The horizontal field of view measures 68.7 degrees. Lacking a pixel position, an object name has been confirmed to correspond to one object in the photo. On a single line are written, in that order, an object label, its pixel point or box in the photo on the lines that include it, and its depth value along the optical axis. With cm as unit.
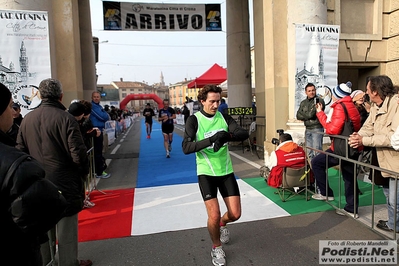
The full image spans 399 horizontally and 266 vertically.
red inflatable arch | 3765
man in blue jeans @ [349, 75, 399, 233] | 346
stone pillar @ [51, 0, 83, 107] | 715
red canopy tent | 1809
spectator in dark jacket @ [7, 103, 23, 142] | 483
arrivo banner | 1230
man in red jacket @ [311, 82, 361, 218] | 431
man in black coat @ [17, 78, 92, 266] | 296
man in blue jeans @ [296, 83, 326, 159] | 595
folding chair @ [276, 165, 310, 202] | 511
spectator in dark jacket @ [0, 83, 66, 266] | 129
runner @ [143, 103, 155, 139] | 1660
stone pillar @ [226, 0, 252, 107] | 1183
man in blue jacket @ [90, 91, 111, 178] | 708
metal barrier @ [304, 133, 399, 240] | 318
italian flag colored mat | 438
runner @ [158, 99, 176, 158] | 1005
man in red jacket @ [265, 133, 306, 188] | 512
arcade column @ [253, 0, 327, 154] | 733
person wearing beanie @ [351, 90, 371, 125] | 464
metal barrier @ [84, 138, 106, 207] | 584
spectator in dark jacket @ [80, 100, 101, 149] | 541
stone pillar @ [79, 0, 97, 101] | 1155
